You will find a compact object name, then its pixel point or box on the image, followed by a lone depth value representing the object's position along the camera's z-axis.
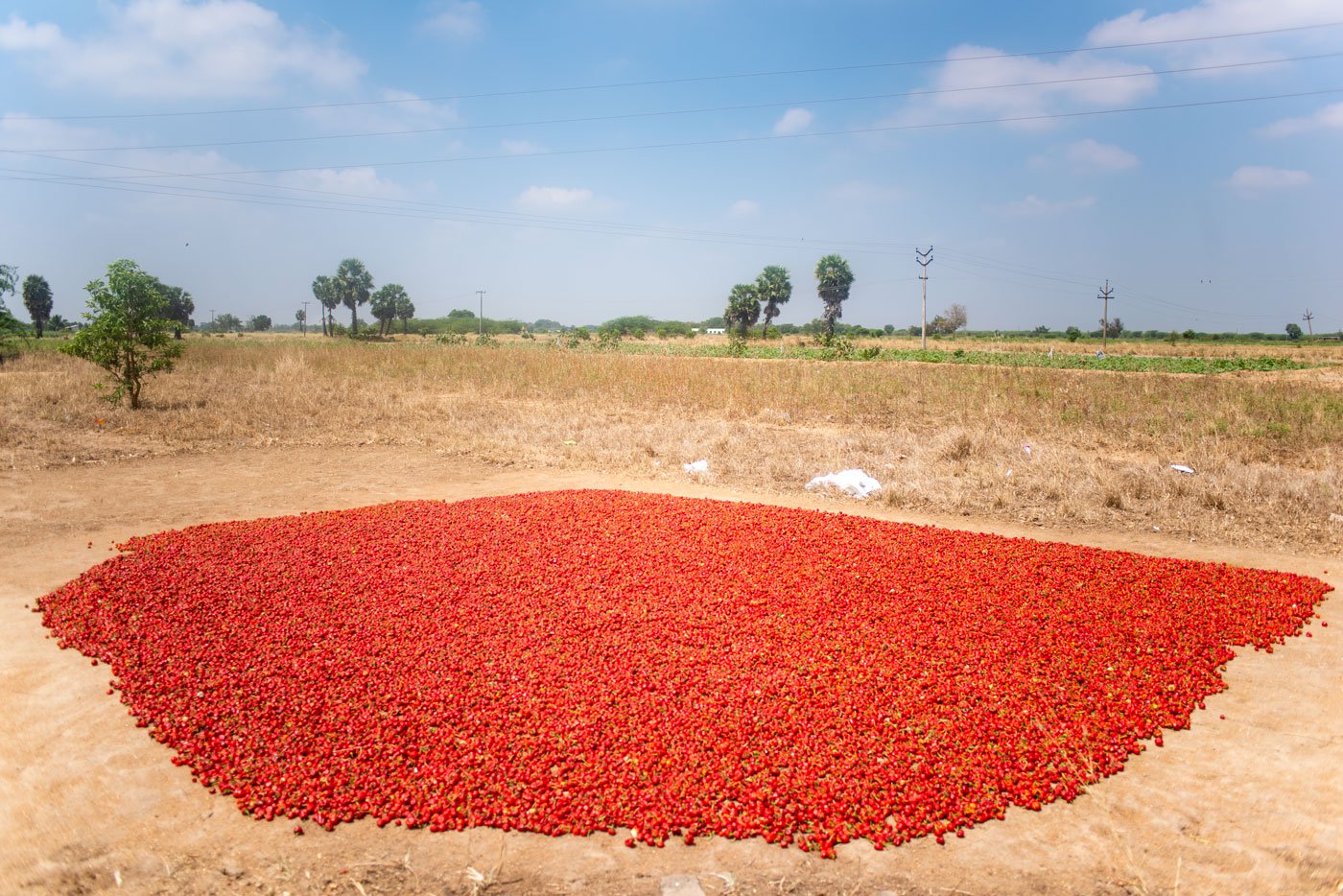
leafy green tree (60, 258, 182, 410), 12.68
